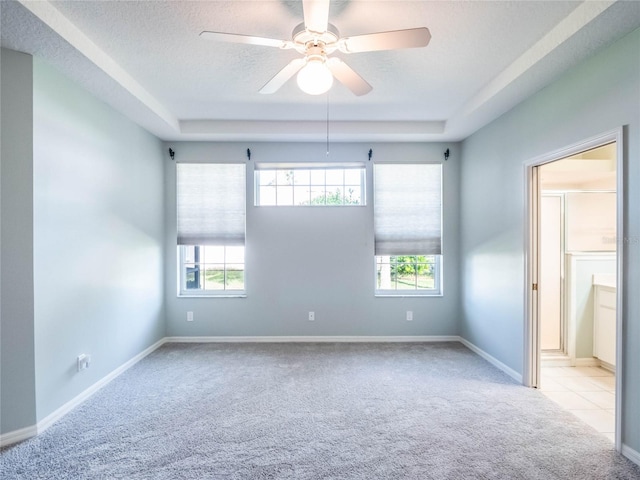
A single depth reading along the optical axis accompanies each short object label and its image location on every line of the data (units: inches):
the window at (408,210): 156.0
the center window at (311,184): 157.5
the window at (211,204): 154.8
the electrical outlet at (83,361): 97.3
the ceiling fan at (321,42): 59.4
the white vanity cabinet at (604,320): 118.9
